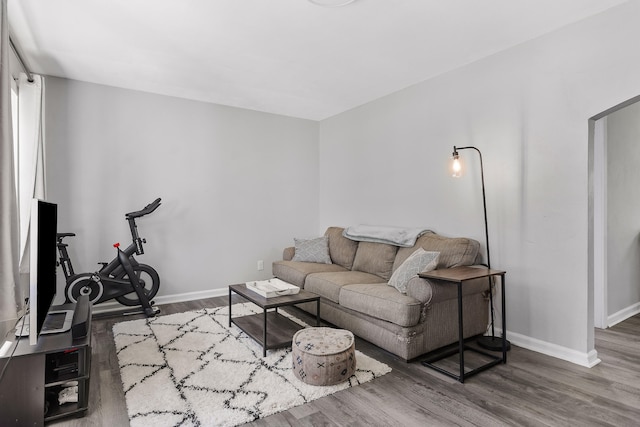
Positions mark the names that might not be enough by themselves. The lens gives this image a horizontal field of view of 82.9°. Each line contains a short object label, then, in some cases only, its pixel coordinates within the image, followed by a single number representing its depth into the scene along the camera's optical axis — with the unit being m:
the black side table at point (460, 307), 2.45
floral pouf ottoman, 2.35
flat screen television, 1.84
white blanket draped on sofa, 3.74
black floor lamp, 2.95
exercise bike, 3.65
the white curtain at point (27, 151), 3.16
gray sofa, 2.72
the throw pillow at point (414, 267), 2.94
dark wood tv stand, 1.87
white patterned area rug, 2.08
